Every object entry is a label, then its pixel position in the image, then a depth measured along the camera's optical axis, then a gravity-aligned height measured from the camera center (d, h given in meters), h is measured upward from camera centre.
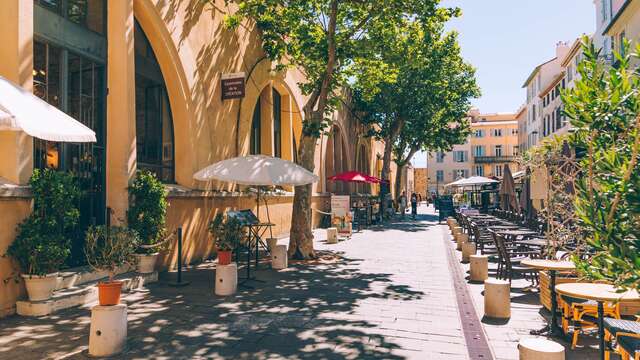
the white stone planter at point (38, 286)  6.00 -1.16
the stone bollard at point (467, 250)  11.01 -1.38
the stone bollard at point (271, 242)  11.58 -1.18
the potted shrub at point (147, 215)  8.27 -0.30
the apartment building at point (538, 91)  49.72 +12.18
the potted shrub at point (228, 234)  8.24 -0.68
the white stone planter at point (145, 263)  8.30 -1.20
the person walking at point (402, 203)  30.71 -0.55
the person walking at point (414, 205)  28.02 -0.62
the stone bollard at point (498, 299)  6.13 -1.45
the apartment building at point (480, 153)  77.81 +7.19
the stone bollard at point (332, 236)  15.12 -1.34
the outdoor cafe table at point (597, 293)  4.11 -0.98
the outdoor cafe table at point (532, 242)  8.73 -0.97
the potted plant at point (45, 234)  5.95 -0.46
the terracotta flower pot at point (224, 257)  7.67 -1.02
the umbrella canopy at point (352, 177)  20.44 +0.86
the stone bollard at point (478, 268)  8.62 -1.42
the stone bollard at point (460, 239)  12.36 -1.28
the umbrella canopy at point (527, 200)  15.04 -0.23
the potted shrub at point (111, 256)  4.78 -0.68
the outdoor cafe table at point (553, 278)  5.48 -1.05
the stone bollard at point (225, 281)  7.43 -1.38
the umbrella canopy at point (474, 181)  22.55 +0.66
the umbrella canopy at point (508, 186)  16.44 +0.30
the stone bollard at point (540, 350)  3.63 -1.28
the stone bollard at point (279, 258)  10.05 -1.37
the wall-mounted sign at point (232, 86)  11.61 +2.92
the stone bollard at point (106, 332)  4.61 -1.37
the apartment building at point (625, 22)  21.73 +9.02
